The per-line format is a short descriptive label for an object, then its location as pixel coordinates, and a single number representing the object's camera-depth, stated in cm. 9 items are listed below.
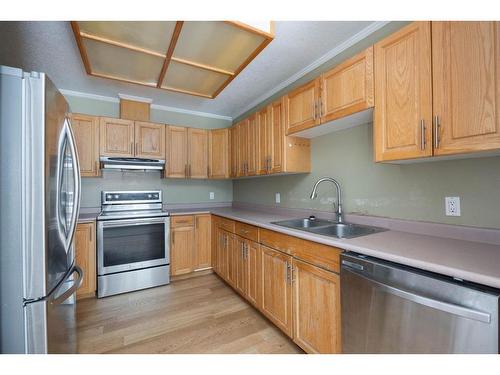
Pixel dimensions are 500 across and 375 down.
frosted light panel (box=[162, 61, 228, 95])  208
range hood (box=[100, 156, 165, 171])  277
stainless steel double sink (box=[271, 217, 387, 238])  173
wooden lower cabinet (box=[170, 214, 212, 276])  289
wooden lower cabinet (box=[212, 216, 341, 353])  137
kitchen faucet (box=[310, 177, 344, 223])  196
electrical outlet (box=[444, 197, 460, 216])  131
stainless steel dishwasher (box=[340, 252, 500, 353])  81
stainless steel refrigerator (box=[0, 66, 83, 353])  98
